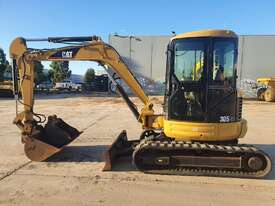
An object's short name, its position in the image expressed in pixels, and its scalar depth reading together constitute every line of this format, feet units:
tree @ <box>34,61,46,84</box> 125.13
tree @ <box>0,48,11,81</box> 98.09
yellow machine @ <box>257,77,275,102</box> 61.24
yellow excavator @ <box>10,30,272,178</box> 14.62
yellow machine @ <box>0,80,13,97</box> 69.81
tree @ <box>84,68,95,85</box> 119.82
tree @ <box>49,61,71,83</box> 137.92
